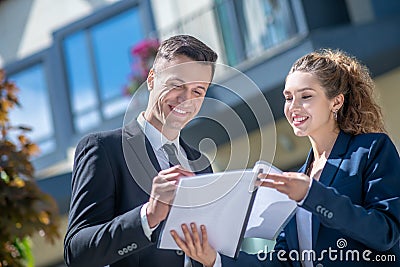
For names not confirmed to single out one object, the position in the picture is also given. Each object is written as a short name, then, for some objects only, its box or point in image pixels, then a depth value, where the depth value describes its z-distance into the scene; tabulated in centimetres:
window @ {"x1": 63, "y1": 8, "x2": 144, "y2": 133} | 1458
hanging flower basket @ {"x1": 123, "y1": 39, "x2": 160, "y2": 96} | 1274
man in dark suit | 330
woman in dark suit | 327
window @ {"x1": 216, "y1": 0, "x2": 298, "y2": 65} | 1161
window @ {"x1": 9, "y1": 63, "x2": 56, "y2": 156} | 1565
